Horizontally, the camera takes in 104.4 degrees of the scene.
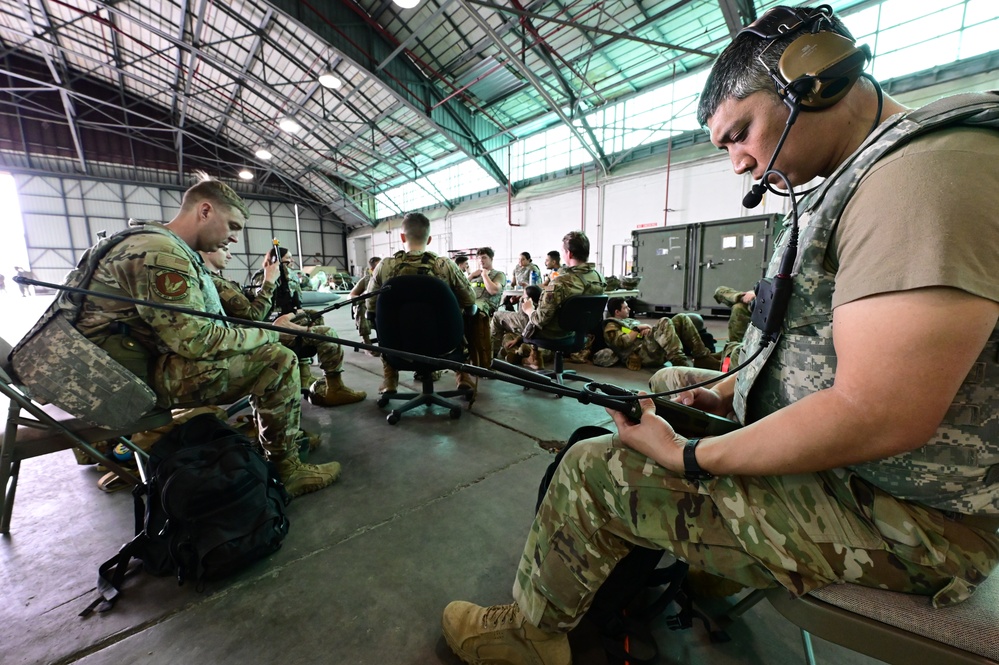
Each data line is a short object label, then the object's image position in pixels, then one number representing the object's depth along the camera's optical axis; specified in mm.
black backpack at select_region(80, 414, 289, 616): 1256
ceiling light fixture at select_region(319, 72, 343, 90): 8645
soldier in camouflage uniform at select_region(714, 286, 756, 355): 3766
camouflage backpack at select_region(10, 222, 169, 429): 1348
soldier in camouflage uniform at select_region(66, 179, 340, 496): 1469
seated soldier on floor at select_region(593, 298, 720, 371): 3932
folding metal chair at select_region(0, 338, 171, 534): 1313
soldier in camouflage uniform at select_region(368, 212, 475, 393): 2867
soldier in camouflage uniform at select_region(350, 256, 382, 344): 3489
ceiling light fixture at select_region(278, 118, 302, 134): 11391
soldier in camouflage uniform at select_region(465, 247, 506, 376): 3281
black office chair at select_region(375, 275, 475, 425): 2441
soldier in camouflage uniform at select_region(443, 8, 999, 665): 494
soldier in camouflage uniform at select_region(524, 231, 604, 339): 3166
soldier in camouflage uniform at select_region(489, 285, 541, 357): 3961
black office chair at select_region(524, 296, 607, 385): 3047
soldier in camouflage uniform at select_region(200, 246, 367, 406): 2668
